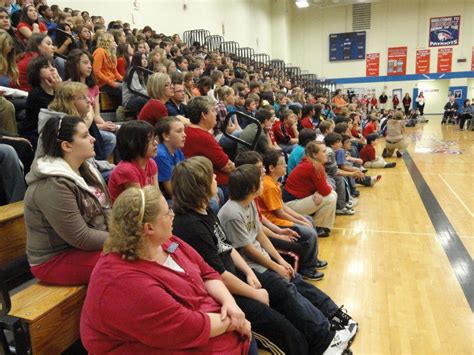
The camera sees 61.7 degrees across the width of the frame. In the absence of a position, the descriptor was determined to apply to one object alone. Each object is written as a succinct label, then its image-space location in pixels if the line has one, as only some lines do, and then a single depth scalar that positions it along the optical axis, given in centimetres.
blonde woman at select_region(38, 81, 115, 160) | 243
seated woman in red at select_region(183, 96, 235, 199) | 322
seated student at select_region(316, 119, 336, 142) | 578
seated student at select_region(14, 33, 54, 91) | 348
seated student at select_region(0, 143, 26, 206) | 235
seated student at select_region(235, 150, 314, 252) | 295
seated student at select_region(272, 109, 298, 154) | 580
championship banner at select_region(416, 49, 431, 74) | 1833
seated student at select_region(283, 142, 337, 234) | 398
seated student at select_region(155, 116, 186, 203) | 285
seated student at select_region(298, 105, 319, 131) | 660
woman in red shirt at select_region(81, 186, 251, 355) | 127
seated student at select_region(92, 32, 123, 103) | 473
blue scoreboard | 1919
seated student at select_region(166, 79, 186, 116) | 389
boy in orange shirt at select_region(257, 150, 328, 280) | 322
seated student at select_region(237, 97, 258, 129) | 534
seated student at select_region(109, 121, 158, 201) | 218
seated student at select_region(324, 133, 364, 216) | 494
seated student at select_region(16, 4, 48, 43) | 478
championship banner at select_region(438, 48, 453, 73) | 1804
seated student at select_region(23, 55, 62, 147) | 282
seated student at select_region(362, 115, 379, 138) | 881
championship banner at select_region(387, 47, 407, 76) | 1869
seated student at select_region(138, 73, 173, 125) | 357
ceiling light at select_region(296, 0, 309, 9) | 1602
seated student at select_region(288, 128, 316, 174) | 465
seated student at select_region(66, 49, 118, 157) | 352
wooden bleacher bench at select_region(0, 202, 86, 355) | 145
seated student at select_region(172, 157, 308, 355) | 189
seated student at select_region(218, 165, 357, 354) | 219
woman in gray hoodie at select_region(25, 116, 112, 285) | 164
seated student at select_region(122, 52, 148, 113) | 434
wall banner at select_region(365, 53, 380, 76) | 1914
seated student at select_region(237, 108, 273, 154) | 390
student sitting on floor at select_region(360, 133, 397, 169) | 770
